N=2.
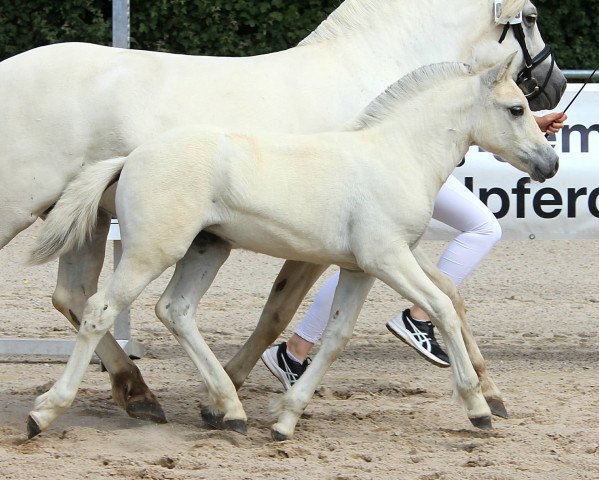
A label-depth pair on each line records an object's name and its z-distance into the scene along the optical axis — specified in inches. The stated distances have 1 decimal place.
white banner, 557.6
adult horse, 394.9
